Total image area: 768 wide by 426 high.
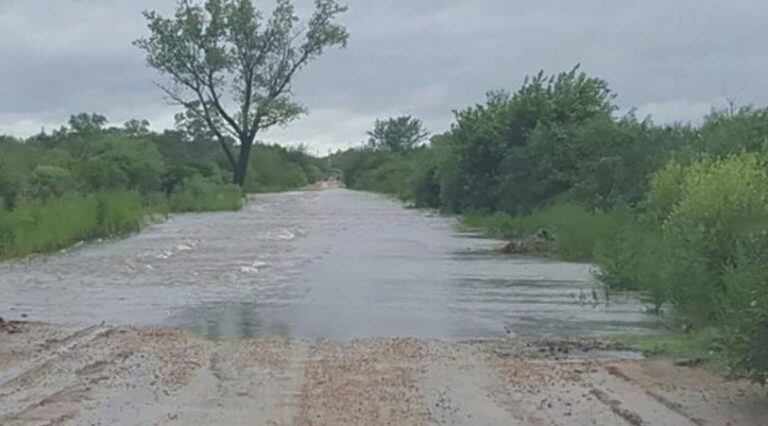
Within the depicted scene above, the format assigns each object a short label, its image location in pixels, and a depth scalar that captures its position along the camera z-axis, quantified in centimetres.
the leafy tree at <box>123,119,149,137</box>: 10250
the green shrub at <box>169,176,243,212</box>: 6750
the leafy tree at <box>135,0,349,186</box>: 8331
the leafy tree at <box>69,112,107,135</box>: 10935
